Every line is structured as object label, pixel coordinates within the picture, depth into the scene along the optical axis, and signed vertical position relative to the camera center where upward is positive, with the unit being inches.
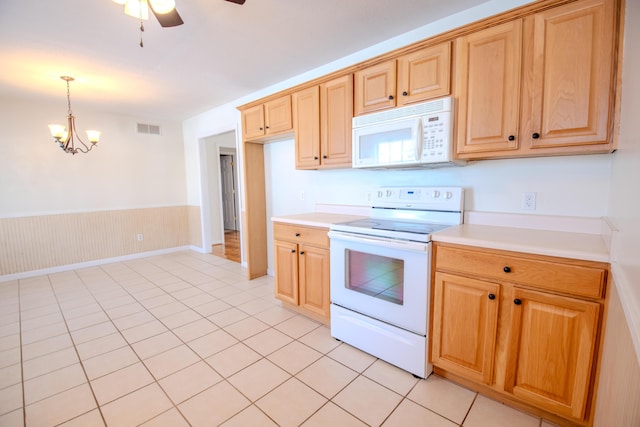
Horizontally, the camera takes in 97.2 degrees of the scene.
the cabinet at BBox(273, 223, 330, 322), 94.4 -28.1
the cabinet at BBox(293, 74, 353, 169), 94.7 +23.3
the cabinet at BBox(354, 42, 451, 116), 72.7 +30.3
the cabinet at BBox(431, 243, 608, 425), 50.9 -28.1
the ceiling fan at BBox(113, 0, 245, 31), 57.9 +38.6
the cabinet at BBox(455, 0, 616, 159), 54.5 +21.8
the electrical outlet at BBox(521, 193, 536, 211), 70.9 -3.9
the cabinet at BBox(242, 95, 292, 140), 113.7 +30.4
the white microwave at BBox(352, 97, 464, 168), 71.6 +14.2
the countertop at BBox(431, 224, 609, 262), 50.6 -11.3
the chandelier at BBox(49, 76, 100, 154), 123.0 +27.3
